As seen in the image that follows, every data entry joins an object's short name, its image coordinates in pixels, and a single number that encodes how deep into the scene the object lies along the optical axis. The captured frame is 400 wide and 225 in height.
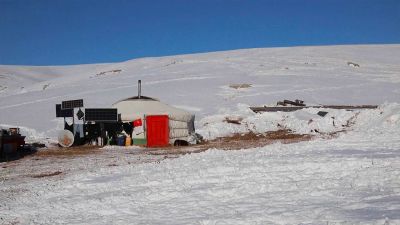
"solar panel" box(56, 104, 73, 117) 28.41
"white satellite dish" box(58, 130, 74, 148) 25.00
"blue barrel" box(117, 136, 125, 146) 24.78
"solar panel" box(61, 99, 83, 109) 26.30
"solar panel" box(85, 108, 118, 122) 25.12
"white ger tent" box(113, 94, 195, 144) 25.61
